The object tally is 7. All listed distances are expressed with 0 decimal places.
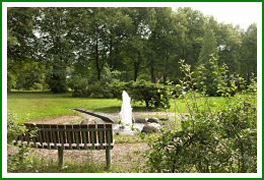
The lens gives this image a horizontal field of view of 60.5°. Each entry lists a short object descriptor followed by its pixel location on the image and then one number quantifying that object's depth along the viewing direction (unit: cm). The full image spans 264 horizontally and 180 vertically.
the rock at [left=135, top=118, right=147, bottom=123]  636
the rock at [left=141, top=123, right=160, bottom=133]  478
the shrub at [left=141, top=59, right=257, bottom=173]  189
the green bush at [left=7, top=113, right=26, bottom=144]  234
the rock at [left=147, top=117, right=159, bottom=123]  630
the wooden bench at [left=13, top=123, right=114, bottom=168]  269
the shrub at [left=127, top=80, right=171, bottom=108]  867
